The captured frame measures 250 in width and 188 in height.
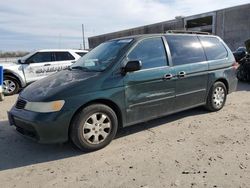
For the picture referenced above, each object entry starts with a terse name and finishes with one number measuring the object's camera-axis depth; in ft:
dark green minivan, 9.00
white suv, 22.11
